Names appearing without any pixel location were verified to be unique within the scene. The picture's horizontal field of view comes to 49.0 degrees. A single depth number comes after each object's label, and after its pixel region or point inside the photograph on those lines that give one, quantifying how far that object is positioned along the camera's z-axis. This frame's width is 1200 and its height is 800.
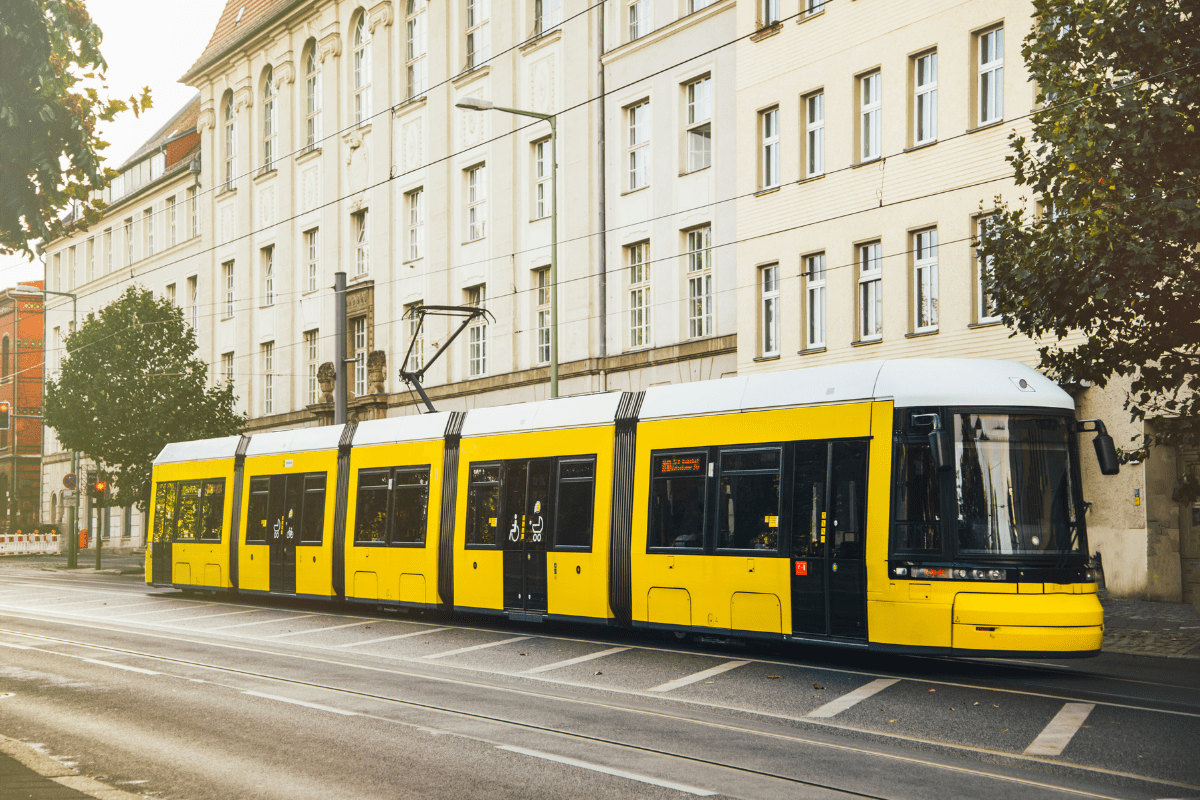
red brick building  69.88
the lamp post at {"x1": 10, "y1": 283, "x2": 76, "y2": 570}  42.92
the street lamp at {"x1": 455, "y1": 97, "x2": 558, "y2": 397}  24.52
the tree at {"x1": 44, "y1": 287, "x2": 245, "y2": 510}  38.44
